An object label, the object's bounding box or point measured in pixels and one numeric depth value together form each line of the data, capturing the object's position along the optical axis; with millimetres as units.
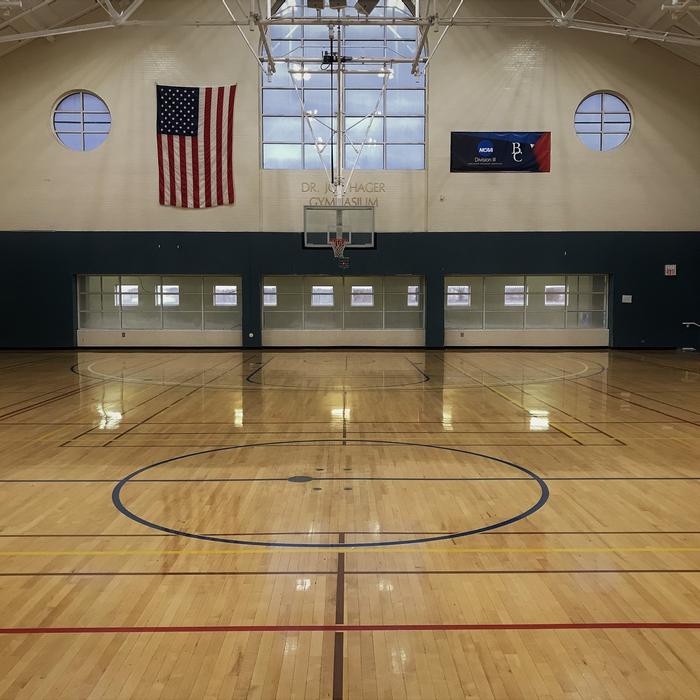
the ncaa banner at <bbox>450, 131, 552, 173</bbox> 27828
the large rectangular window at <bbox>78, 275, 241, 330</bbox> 28969
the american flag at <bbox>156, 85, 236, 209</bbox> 27438
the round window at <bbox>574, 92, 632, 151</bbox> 28078
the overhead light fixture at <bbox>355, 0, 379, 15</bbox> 19516
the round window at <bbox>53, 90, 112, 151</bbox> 27844
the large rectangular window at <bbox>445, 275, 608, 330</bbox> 29156
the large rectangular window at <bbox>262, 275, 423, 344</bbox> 29281
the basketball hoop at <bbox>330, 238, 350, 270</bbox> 26422
